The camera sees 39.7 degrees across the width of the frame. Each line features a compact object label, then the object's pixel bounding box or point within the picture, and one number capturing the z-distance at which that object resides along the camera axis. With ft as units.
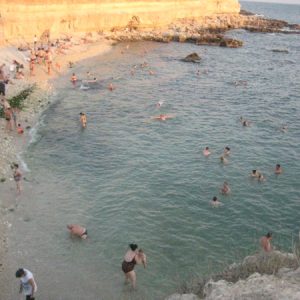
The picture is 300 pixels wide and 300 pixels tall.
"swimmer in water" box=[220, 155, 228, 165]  71.97
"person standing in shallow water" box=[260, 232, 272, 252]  46.06
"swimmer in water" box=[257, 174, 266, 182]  65.71
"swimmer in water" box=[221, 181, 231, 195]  61.21
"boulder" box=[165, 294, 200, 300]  31.98
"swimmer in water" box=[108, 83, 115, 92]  117.39
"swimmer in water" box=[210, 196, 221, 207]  57.66
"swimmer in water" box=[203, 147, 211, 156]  74.69
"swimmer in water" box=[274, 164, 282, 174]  68.03
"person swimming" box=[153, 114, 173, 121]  93.44
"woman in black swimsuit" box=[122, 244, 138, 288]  41.37
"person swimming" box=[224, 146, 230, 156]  73.77
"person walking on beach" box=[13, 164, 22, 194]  57.52
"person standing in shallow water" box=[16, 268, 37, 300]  36.14
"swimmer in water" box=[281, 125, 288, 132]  88.38
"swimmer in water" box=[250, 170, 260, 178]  66.06
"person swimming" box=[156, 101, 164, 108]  104.05
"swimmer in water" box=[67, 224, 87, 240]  48.91
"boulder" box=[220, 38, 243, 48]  203.48
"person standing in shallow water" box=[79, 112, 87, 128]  87.21
